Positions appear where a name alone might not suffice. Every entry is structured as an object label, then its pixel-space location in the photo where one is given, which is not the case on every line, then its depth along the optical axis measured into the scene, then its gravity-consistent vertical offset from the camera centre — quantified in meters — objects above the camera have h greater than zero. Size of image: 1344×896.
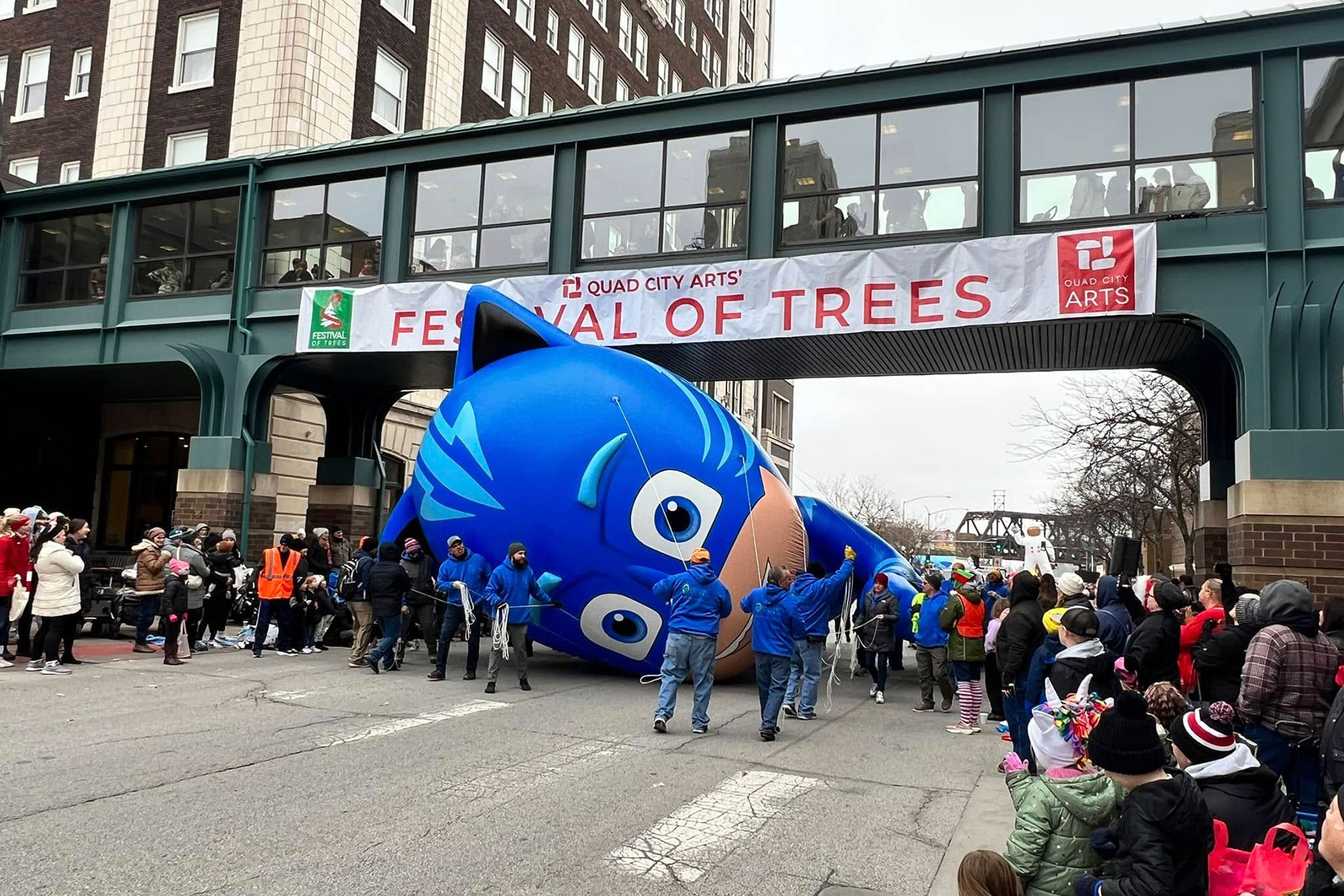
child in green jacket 3.70 -1.05
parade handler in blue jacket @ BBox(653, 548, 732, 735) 9.31 -0.90
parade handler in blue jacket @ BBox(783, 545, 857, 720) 10.16 -0.93
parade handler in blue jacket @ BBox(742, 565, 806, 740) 9.17 -0.98
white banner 13.59 +3.64
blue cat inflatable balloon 11.14 +0.41
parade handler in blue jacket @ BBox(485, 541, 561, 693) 11.14 -0.78
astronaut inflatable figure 15.15 -0.25
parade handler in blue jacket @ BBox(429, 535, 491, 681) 11.72 -0.81
